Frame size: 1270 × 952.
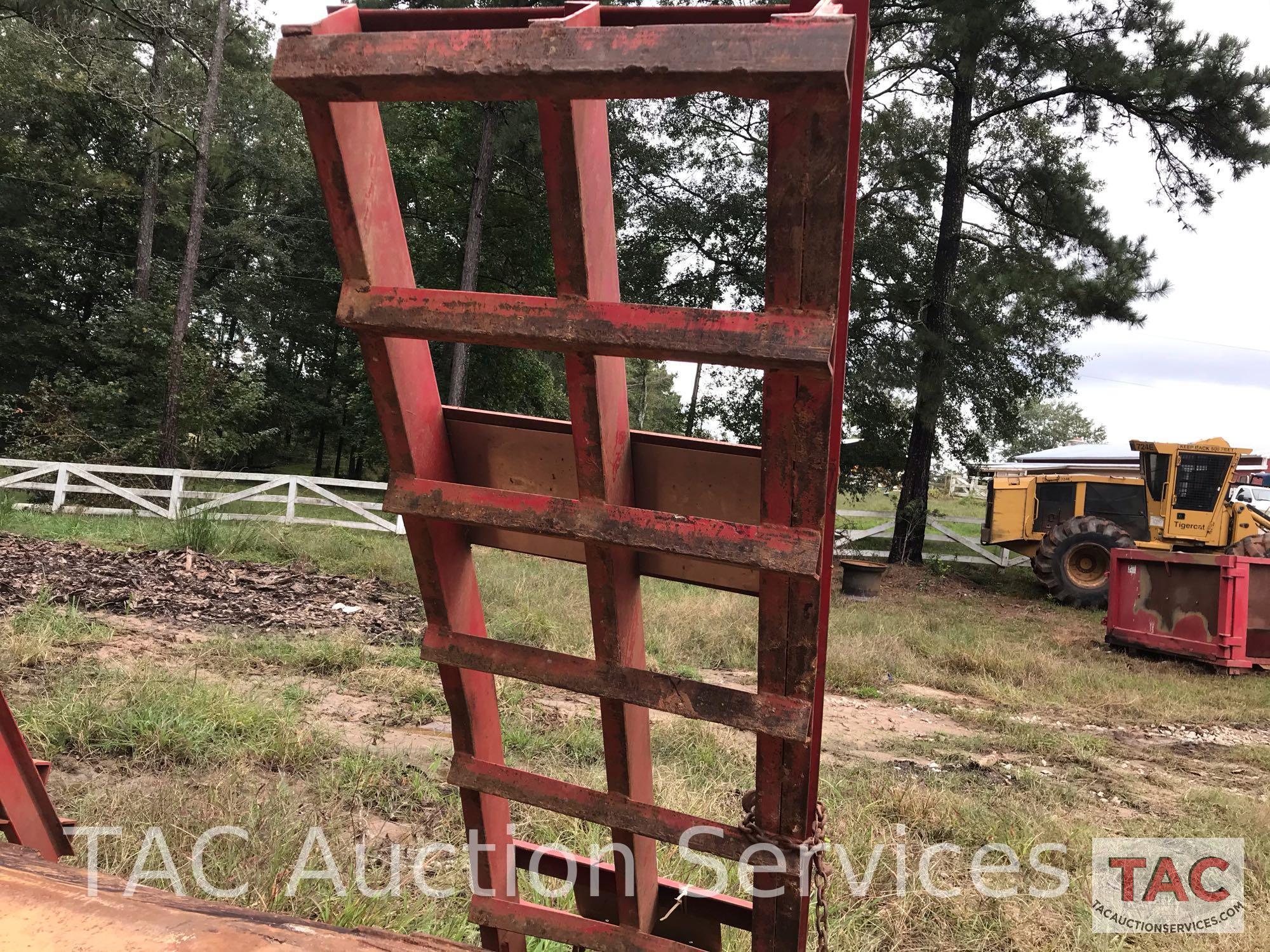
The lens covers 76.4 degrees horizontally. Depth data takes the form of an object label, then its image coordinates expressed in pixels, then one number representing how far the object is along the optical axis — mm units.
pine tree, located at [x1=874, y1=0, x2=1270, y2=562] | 14398
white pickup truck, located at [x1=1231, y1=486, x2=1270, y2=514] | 23566
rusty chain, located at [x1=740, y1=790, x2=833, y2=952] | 1672
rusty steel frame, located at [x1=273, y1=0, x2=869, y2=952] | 1149
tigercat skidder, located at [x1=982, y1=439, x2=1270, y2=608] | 12430
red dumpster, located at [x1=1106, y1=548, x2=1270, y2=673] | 7977
